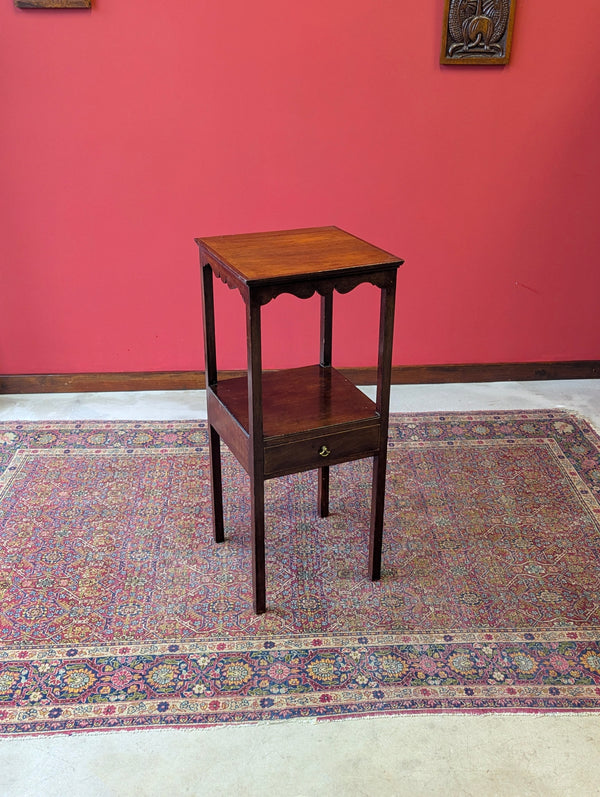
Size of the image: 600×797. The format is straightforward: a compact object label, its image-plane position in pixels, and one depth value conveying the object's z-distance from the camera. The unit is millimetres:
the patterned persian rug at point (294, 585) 2186
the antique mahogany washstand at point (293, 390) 2139
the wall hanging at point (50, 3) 3307
